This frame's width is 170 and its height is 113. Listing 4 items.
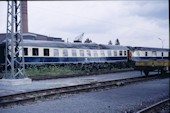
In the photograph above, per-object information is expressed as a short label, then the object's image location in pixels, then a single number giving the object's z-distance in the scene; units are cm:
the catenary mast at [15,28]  1661
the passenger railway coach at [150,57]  2204
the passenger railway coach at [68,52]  2655
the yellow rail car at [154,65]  2190
